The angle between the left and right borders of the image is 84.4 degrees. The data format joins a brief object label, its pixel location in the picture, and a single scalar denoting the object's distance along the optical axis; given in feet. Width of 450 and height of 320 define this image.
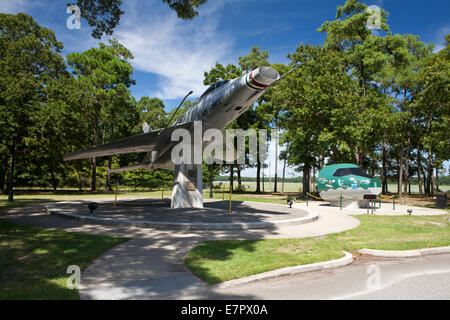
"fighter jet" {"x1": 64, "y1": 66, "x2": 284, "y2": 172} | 30.01
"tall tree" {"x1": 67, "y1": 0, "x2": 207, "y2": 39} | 37.32
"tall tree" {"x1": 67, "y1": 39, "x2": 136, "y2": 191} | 111.65
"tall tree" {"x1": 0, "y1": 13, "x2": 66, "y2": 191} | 83.05
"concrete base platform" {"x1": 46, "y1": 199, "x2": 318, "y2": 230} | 31.68
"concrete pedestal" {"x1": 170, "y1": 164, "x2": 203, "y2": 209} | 47.26
